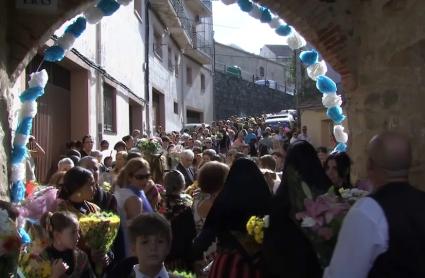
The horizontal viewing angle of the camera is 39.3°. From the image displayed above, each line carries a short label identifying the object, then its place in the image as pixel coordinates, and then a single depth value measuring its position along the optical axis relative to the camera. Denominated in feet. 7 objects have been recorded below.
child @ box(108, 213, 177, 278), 10.37
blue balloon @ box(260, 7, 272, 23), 23.39
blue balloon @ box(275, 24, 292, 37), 24.54
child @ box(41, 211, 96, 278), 12.23
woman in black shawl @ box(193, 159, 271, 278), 11.83
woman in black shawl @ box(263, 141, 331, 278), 10.39
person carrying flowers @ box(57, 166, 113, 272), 14.42
